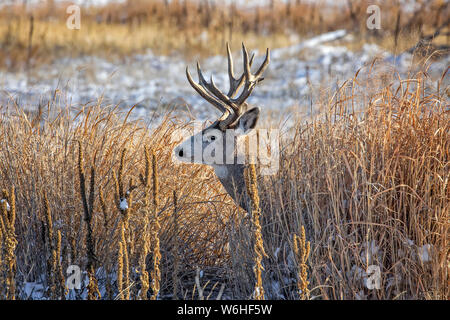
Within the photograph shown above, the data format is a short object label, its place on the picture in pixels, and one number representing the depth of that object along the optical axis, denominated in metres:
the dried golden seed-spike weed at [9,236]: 6.27
